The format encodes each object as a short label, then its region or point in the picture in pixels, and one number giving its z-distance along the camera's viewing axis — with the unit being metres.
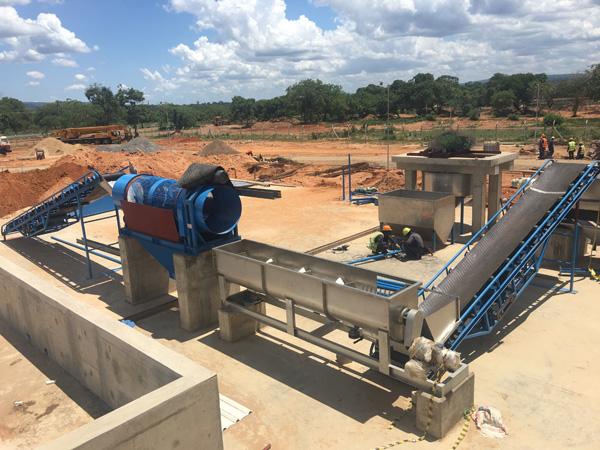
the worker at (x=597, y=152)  26.55
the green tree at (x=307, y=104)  86.12
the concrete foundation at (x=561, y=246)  11.86
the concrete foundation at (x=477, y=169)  15.12
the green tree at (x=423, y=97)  83.12
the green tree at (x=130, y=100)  89.38
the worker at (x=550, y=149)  32.47
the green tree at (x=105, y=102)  83.31
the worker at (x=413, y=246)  13.41
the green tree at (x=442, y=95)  84.62
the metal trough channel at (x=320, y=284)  6.76
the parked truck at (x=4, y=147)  53.34
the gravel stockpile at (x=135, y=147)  43.94
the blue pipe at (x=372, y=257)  13.34
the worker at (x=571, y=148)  30.25
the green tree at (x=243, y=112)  100.94
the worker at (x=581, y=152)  30.63
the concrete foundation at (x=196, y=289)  9.66
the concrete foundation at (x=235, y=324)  9.18
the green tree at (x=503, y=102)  76.19
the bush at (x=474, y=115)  71.19
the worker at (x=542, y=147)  32.38
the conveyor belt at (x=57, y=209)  13.56
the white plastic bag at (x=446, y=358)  6.39
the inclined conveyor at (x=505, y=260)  8.03
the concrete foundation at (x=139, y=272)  11.13
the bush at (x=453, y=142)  16.30
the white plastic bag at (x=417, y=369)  6.34
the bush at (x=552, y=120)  52.41
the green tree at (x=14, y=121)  77.31
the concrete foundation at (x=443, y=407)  6.23
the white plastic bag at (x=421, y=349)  6.36
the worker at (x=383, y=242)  13.80
